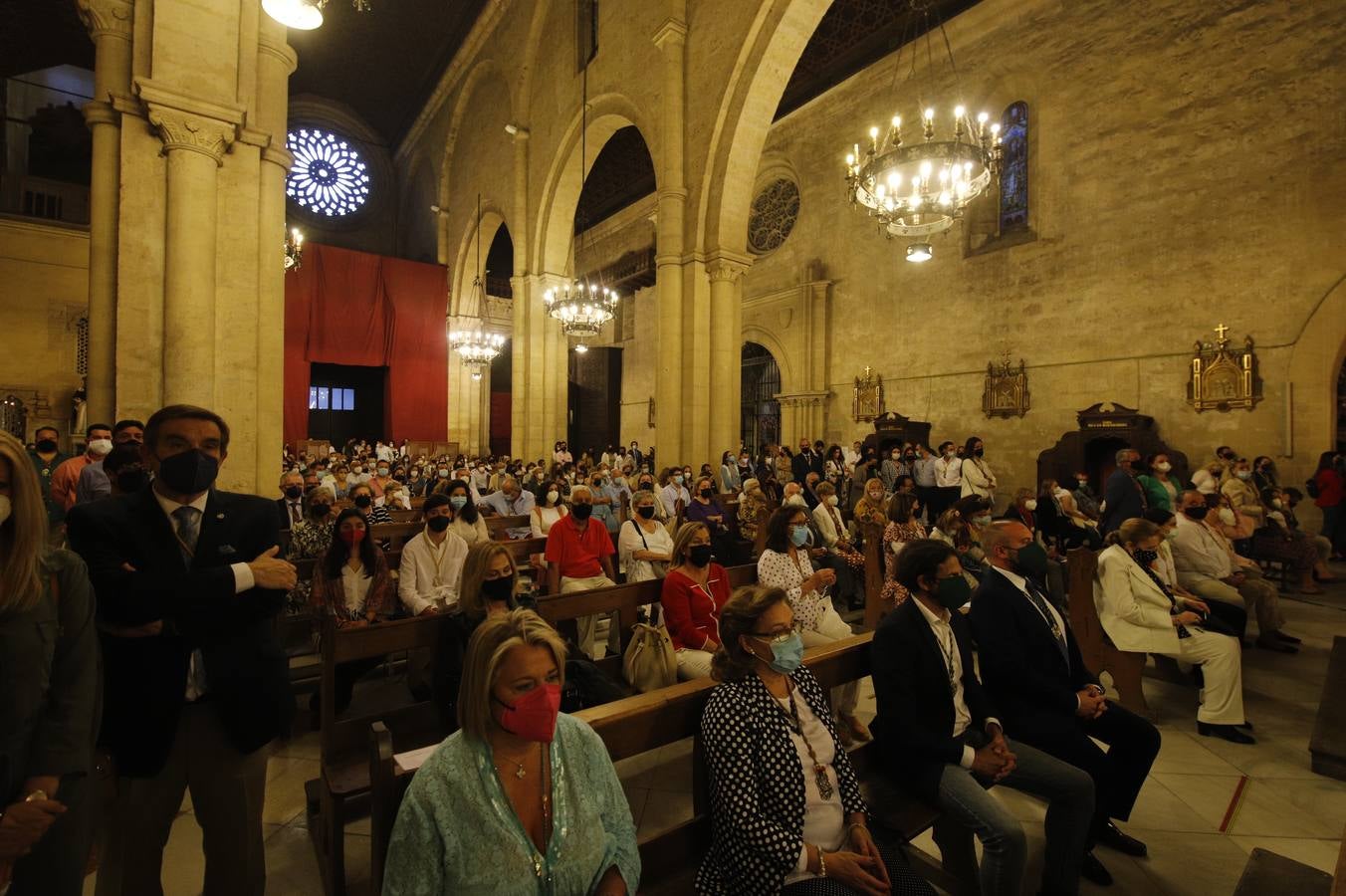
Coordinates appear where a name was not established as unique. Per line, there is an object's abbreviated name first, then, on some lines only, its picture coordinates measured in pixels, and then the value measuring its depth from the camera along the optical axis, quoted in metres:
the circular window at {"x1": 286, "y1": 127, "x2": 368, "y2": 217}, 22.27
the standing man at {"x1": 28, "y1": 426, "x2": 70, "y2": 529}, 4.98
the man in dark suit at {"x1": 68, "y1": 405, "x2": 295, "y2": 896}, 1.71
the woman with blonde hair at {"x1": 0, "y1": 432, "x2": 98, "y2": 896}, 1.38
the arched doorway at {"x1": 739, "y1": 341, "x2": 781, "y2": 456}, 16.66
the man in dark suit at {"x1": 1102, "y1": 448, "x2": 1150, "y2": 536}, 5.32
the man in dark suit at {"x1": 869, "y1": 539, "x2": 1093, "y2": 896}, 2.19
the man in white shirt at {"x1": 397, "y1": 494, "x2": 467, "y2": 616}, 3.78
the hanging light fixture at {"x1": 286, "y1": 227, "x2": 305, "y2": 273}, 13.11
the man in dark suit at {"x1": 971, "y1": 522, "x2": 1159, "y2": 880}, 2.50
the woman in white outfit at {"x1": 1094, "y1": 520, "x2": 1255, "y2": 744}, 3.52
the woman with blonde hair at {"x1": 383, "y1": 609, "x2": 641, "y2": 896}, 1.33
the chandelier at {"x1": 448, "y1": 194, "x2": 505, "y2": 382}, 15.88
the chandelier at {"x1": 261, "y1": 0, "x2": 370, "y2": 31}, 4.11
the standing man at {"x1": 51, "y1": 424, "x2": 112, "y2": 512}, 4.73
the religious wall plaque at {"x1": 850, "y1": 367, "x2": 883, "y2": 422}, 13.59
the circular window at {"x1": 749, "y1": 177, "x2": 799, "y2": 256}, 15.85
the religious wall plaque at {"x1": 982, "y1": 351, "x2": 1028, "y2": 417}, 11.28
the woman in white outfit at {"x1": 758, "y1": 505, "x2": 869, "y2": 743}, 3.75
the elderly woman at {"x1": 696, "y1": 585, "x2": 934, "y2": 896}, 1.69
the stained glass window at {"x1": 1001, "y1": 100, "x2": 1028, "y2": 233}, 11.41
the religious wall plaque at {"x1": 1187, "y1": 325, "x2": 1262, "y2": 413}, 8.80
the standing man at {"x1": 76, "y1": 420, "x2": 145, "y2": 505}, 4.35
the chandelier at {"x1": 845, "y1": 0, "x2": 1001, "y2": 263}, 6.73
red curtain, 16.83
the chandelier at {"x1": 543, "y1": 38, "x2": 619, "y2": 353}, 11.71
